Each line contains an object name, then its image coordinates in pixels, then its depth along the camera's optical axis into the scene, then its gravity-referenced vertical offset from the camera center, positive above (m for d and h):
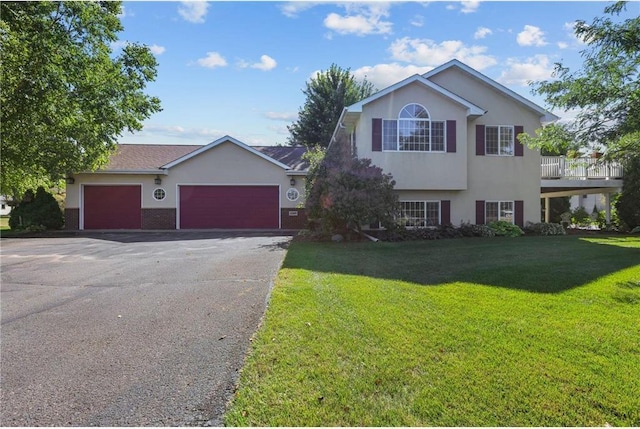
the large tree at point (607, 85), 7.49 +2.62
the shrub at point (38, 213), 18.44 +0.15
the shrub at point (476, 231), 15.16 -0.65
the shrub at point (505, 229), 15.40 -0.60
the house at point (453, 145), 15.32 +2.83
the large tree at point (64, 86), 9.54 +3.68
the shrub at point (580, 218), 23.52 -0.26
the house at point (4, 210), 51.50 +0.88
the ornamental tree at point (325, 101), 35.03 +10.28
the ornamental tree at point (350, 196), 12.84 +0.63
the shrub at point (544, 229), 16.09 -0.62
